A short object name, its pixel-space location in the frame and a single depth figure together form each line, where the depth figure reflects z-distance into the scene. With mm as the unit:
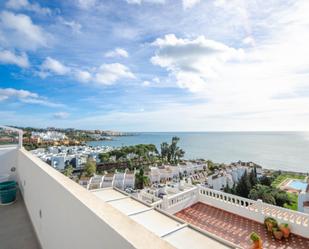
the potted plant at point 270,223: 3888
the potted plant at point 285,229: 3736
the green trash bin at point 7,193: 3061
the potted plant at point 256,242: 2939
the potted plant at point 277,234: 3709
